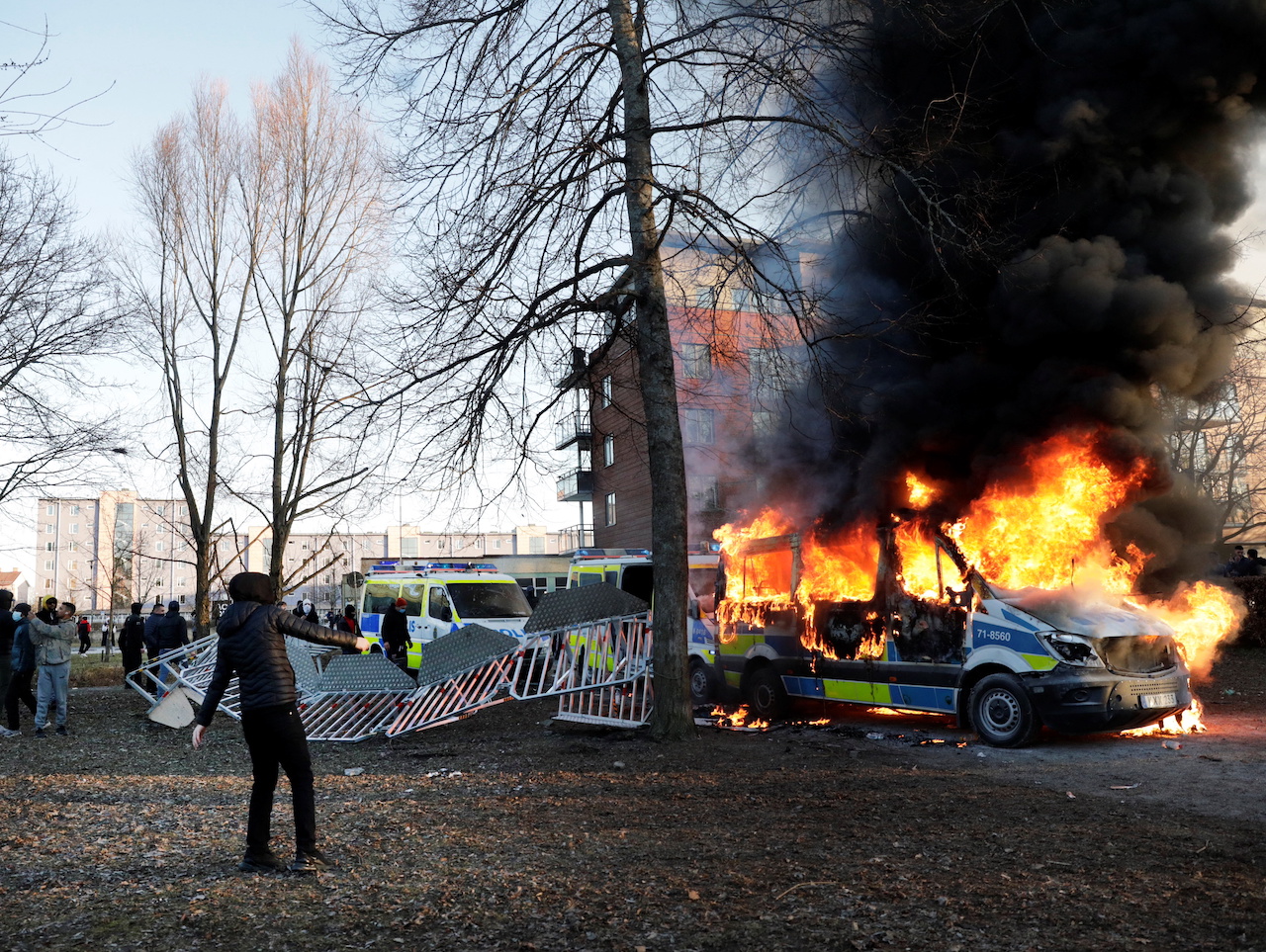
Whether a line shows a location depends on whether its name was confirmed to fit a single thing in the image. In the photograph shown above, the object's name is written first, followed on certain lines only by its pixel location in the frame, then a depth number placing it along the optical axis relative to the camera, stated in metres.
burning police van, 8.84
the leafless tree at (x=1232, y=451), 22.33
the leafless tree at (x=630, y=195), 9.68
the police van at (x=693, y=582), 13.29
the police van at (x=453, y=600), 18.05
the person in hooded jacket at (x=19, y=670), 12.33
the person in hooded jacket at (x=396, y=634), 17.75
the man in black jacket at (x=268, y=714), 5.38
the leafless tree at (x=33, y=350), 16.30
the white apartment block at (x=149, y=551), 75.88
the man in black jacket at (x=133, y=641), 17.89
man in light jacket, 12.02
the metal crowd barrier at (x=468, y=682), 10.95
